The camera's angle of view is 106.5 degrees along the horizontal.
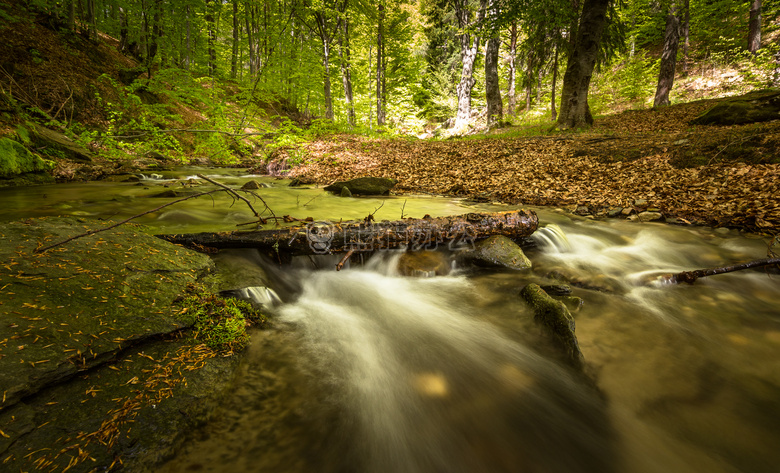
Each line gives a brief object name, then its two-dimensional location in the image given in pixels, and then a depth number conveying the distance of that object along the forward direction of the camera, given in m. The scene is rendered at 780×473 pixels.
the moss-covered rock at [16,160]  6.44
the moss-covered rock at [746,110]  8.25
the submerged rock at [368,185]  8.24
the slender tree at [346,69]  19.09
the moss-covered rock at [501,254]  3.88
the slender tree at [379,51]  22.27
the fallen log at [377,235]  3.58
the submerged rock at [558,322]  2.38
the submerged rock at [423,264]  3.92
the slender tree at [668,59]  14.34
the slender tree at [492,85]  14.67
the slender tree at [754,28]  18.72
